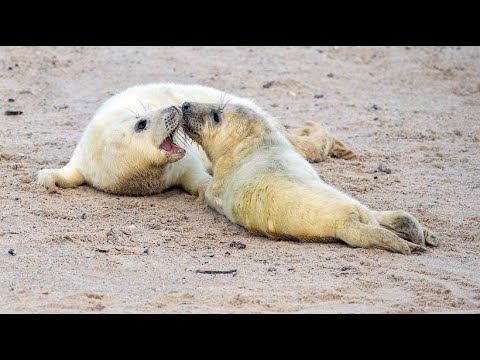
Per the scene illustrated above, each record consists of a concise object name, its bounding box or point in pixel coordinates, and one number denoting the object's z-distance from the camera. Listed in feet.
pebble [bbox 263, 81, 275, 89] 67.49
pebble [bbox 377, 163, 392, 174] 49.90
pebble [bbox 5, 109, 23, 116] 59.52
